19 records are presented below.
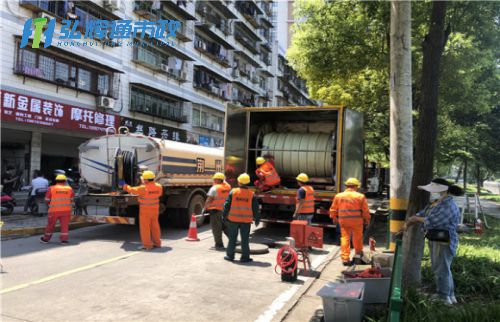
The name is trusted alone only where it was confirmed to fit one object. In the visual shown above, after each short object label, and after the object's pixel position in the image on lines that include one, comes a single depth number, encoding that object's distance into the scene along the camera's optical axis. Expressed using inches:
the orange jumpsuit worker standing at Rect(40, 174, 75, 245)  341.1
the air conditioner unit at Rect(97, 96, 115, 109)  814.5
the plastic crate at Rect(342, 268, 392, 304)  190.0
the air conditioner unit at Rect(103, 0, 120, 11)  807.7
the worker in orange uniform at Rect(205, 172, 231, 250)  337.4
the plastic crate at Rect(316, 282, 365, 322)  161.0
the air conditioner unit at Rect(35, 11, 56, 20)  684.6
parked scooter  466.0
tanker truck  376.2
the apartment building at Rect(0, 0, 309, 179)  662.5
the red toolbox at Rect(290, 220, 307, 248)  258.7
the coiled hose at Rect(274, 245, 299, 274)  242.4
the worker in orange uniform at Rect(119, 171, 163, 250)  327.6
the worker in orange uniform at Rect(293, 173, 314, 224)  337.7
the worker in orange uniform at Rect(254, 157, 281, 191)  404.5
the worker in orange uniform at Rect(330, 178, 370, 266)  287.4
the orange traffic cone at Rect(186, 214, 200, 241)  364.8
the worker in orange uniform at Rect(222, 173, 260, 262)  292.7
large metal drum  423.8
